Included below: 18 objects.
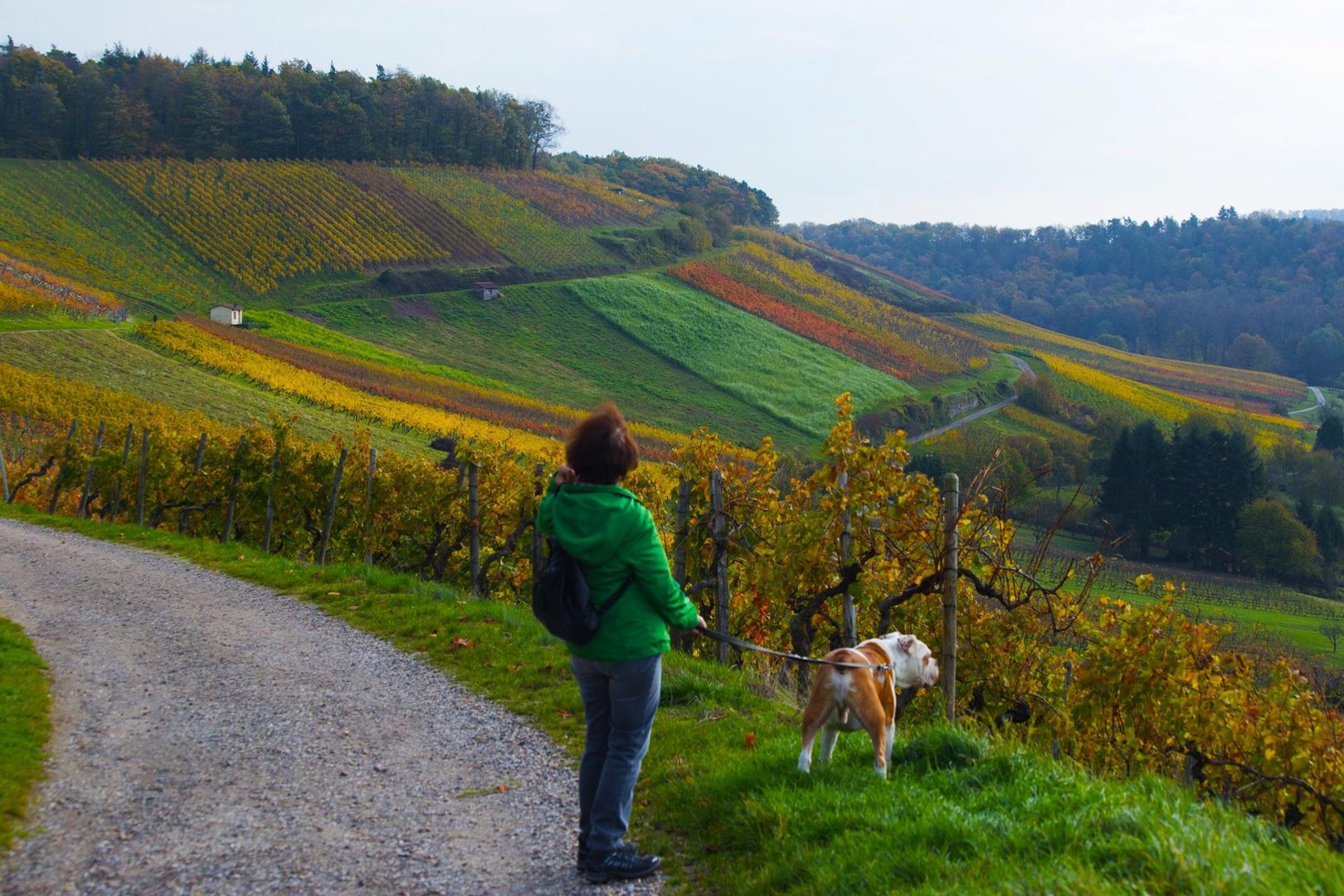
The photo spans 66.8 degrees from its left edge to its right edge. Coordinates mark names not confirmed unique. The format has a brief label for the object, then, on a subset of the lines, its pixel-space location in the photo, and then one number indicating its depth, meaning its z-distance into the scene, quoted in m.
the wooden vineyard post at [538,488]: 12.71
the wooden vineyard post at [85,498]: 20.05
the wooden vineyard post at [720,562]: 9.60
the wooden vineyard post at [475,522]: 13.04
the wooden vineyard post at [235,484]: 16.96
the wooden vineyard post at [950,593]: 6.91
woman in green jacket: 4.68
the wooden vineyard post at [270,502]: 16.09
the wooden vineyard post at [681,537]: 10.39
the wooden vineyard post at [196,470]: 17.65
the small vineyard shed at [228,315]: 64.62
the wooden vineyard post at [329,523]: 14.94
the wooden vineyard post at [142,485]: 18.47
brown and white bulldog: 5.31
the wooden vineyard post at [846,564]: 8.23
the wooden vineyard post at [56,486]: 21.03
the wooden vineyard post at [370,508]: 14.91
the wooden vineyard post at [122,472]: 19.47
